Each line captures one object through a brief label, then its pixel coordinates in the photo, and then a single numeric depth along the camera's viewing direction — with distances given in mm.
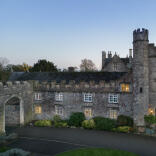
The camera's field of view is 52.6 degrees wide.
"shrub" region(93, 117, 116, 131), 25030
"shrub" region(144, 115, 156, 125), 24312
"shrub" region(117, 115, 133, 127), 25506
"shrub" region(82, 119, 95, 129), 25953
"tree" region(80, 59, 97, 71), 80219
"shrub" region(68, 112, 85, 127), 27191
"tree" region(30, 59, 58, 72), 57219
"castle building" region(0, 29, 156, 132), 25000
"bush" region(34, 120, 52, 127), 27875
